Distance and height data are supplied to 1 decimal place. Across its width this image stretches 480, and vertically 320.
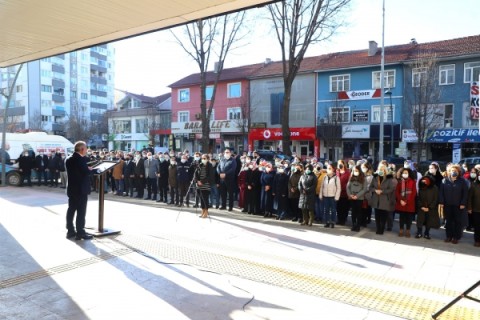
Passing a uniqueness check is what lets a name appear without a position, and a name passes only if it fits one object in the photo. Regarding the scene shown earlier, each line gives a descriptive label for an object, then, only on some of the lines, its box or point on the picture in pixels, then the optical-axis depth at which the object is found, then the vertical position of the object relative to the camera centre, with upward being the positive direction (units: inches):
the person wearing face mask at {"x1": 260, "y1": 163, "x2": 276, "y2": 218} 441.1 -48.3
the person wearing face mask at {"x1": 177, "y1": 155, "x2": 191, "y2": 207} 509.4 -43.4
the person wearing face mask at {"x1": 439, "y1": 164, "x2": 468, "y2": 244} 325.4 -46.4
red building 1717.5 +173.0
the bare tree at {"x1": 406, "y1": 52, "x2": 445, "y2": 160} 1131.4 +151.3
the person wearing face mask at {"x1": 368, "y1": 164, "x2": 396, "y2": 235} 355.6 -47.1
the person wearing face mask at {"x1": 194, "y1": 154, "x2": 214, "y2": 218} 423.8 -39.5
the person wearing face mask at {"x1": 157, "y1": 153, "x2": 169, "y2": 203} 547.2 -46.8
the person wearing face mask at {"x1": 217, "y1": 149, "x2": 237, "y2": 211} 482.6 -38.0
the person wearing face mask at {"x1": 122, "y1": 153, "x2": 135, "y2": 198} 612.1 -46.7
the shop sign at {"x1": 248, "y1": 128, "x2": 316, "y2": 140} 1524.4 +55.6
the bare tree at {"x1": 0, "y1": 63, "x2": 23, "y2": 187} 719.1 -0.8
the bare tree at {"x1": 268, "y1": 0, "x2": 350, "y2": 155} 915.4 +291.8
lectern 314.6 -41.3
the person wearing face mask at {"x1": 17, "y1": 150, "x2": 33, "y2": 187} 725.3 -36.7
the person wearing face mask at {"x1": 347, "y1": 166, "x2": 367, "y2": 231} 370.3 -44.0
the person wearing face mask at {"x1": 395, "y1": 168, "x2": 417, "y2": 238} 351.9 -49.3
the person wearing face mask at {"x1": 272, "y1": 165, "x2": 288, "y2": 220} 423.2 -49.9
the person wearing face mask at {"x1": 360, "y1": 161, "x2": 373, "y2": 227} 370.0 -51.0
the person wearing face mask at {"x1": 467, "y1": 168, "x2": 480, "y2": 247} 324.0 -48.6
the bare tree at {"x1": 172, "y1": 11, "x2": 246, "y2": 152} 1008.7 +273.1
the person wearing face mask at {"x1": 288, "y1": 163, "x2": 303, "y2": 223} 408.5 -47.0
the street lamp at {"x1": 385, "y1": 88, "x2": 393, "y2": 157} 1305.4 +70.8
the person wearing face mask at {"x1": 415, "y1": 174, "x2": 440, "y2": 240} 340.8 -53.0
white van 830.5 +6.3
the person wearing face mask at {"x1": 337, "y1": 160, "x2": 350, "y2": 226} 398.0 -56.1
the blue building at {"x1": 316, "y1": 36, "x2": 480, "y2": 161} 1199.6 +168.1
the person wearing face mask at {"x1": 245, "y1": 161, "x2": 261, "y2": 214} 455.5 -49.9
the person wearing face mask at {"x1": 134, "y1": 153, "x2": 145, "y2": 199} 594.2 -45.1
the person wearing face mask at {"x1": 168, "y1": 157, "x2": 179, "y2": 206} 520.0 -45.8
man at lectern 301.9 -34.0
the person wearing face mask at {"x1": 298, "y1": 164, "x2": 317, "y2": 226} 388.2 -48.5
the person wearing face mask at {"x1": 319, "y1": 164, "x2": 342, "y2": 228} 383.9 -47.8
